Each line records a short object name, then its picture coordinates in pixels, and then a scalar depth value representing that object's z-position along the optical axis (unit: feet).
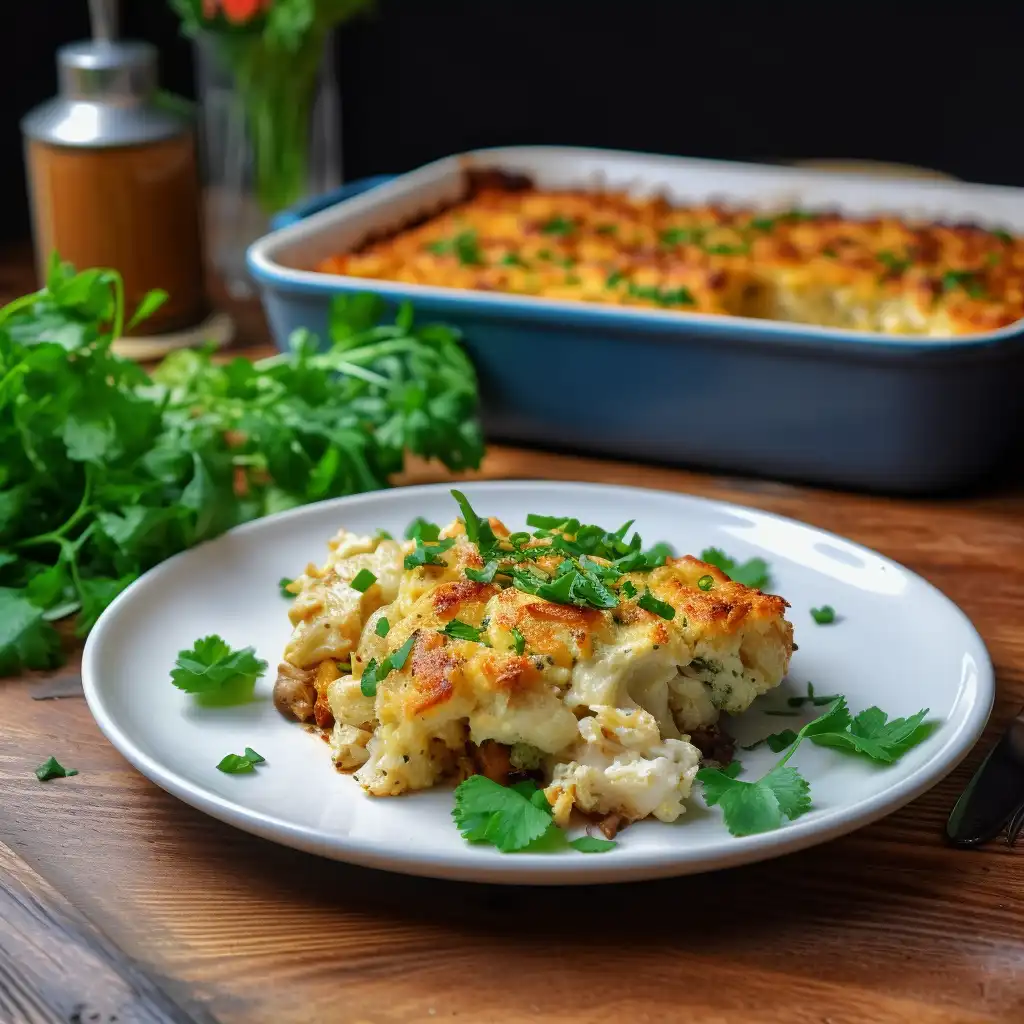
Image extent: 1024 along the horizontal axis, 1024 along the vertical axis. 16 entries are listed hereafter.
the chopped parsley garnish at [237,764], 1.98
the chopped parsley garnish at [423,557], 2.09
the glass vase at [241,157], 3.38
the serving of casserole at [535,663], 1.91
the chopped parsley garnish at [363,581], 2.11
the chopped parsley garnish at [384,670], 1.97
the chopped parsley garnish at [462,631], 1.97
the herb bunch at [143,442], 2.35
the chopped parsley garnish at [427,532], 2.15
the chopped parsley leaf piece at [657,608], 2.01
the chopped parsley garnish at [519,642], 1.94
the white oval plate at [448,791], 1.83
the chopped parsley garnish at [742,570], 2.30
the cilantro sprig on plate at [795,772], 1.87
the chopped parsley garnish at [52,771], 2.08
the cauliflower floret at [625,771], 1.89
